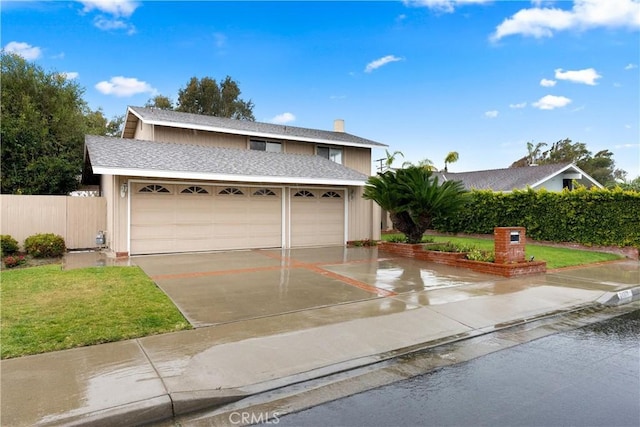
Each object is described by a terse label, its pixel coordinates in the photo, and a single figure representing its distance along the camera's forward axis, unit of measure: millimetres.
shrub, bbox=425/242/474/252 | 12031
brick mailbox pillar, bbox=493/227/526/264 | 10164
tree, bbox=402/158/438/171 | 32281
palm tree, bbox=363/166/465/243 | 12945
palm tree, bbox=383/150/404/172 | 30594
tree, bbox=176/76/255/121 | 38938
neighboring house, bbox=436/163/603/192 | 22938
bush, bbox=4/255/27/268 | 10836
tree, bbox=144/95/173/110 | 38656
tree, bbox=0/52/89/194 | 19969
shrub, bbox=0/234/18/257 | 12109
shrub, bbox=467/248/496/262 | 10695
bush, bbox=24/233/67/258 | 12383
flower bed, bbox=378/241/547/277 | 9930
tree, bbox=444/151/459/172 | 34750
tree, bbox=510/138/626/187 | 47312
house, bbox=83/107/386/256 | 12469
